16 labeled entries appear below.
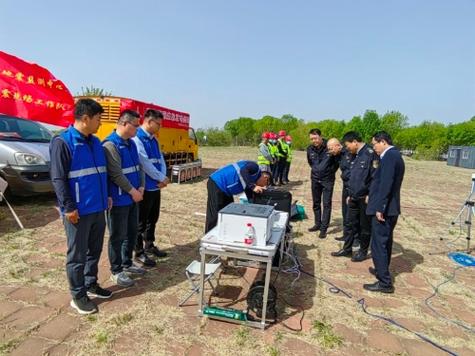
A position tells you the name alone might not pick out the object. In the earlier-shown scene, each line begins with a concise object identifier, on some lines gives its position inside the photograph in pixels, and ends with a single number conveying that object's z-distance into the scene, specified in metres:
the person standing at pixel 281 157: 11.99
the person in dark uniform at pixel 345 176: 5.41
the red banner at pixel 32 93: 4.78
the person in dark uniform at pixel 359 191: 4.91
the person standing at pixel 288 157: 12.55
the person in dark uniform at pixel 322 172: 6.09
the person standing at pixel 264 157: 10.45
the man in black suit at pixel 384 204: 3.96
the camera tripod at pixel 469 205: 5.79
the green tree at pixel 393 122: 66.38
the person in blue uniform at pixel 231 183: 4.32
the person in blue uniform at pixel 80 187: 2.90
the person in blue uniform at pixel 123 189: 3.53
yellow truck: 9.54
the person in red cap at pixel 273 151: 11.51
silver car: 6.25
